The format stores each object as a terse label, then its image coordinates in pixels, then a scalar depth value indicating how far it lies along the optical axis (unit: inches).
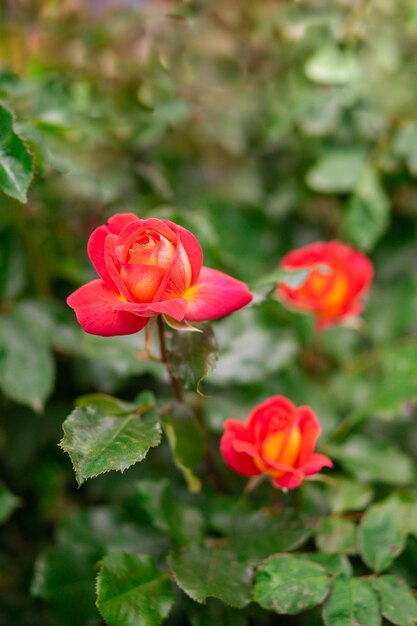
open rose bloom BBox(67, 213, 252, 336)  28.6
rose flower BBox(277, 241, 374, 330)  34.7
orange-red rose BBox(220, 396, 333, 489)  30.3
